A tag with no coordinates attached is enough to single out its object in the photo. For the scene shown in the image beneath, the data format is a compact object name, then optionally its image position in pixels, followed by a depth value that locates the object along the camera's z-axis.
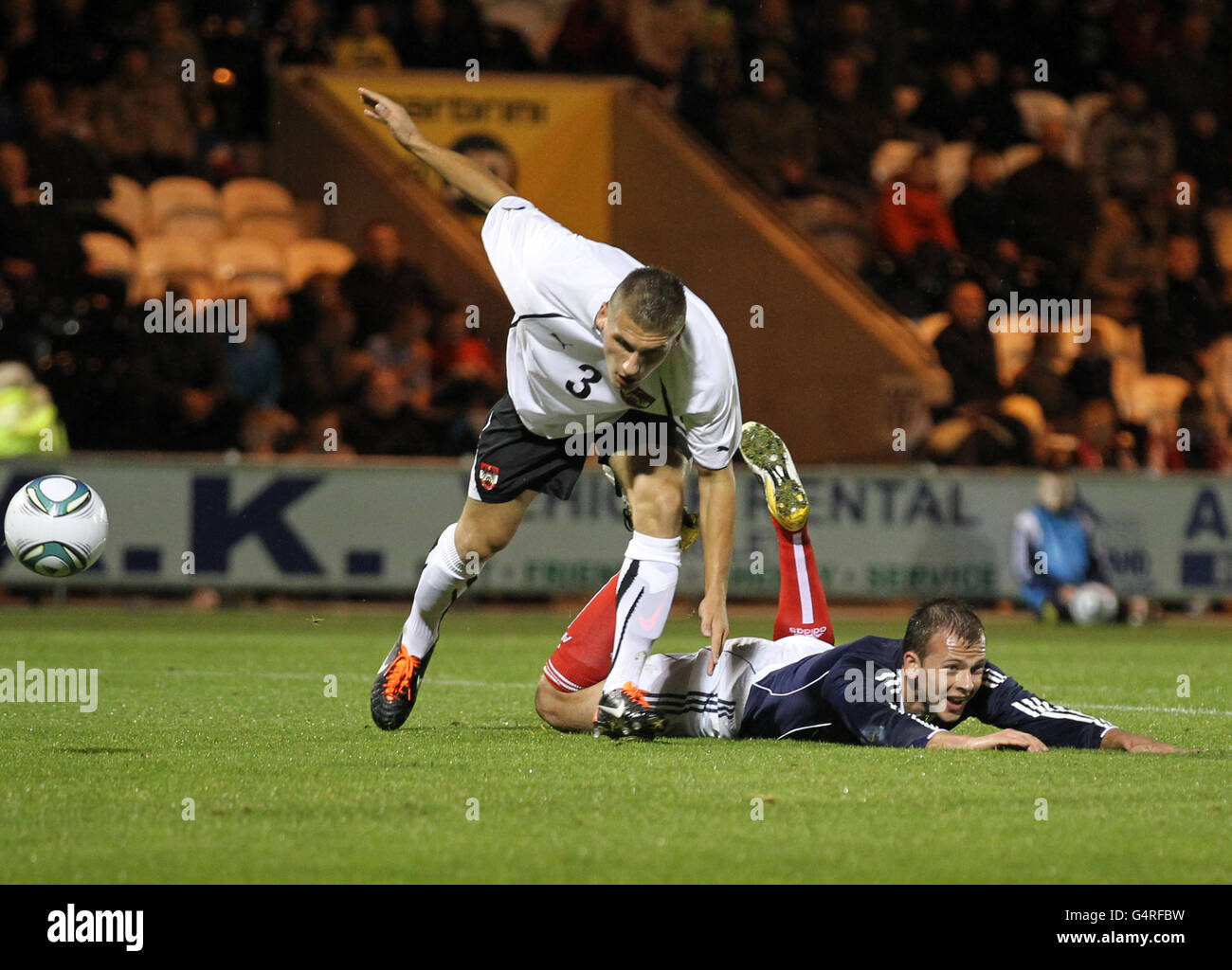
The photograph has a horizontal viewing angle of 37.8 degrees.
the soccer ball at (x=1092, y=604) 13.68
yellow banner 15.55
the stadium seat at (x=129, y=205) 15.02
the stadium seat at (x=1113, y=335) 16.56
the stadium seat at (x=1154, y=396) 16.14
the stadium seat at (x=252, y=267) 14.83
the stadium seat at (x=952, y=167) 17.38
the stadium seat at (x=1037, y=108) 18.23
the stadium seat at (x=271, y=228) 15.22
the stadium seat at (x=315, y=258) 15.13
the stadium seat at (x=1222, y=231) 18.22
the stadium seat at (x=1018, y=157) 17.05
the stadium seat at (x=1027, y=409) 15.23
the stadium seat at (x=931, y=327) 15.48
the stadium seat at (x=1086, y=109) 18.27
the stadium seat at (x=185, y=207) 15.07
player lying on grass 5.41
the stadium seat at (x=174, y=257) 14.70
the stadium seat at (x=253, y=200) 15.30
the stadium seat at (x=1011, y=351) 15.98
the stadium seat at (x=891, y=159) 17.08
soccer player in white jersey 5.61
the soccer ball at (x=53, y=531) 6.20
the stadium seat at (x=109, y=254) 14.44
